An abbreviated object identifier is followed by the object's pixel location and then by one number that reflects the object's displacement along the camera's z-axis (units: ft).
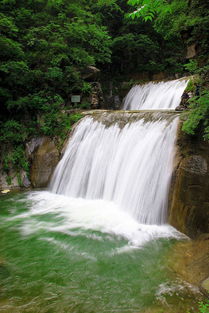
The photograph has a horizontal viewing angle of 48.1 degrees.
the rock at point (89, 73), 38.14
